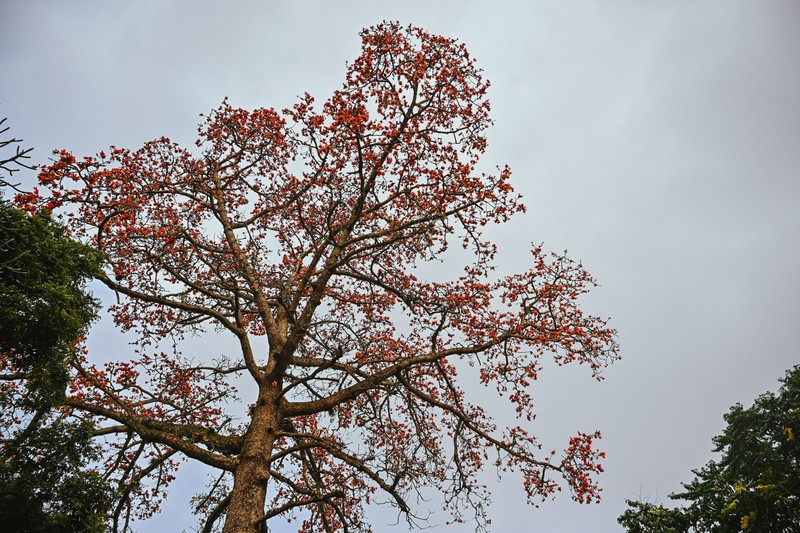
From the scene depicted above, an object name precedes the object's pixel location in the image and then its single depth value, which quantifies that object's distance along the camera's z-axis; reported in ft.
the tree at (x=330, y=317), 27.37
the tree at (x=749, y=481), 56.85
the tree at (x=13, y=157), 14.29
